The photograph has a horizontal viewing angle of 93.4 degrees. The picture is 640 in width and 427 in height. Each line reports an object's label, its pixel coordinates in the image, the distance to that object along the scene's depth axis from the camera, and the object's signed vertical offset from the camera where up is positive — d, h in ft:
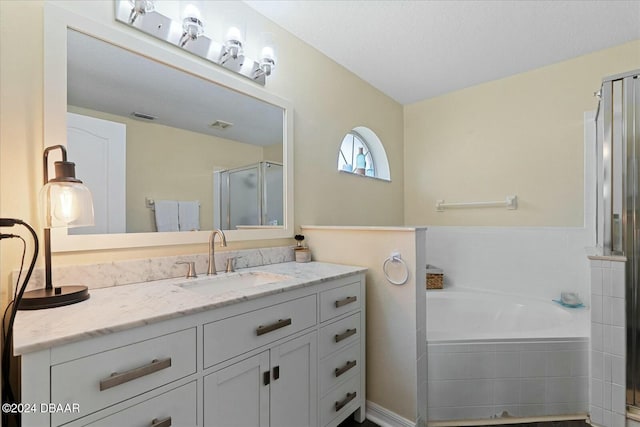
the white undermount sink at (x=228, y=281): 4.66 -1.15
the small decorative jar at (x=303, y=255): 6.42 -0.91
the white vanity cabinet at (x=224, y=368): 2.45 -1.64
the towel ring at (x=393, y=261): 5.21 -0.96
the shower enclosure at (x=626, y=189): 5.09 +0.39
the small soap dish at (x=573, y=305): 7.34 -2.28
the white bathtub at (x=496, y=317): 5.82 -2.46
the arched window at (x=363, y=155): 9.03 +1.84
